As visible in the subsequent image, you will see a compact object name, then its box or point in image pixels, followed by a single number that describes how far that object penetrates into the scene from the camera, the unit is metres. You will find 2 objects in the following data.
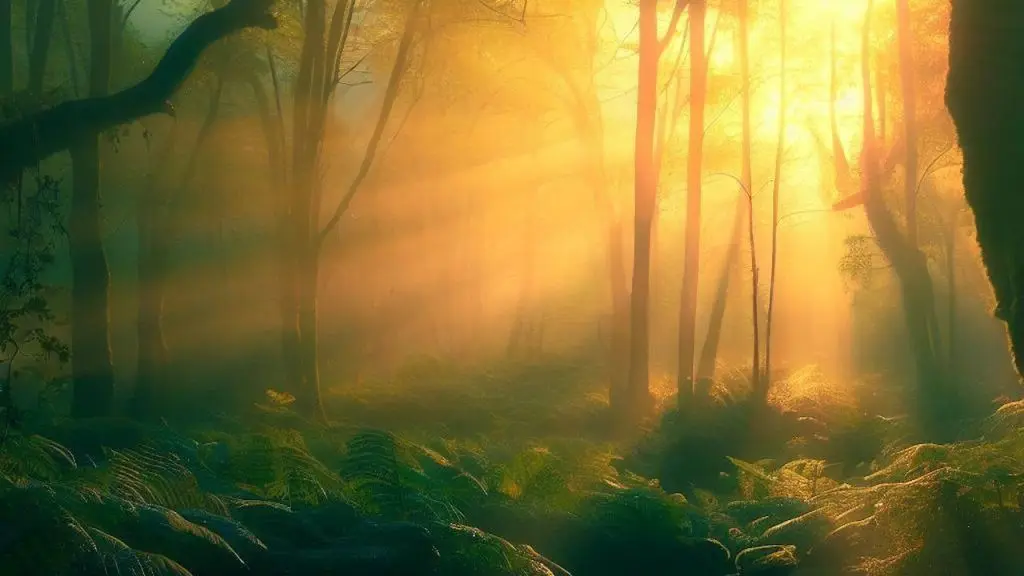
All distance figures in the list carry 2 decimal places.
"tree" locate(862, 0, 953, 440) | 21.27
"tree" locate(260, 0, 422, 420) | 14.91
